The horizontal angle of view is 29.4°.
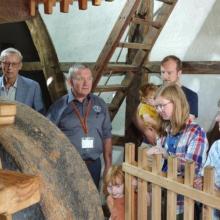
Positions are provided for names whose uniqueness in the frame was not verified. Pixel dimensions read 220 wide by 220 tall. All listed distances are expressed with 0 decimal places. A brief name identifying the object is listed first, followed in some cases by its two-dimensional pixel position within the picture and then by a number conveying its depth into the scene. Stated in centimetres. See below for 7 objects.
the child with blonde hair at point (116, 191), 230
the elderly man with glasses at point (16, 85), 325
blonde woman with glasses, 203
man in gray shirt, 294
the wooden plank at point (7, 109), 56
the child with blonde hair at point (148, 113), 293
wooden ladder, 343
